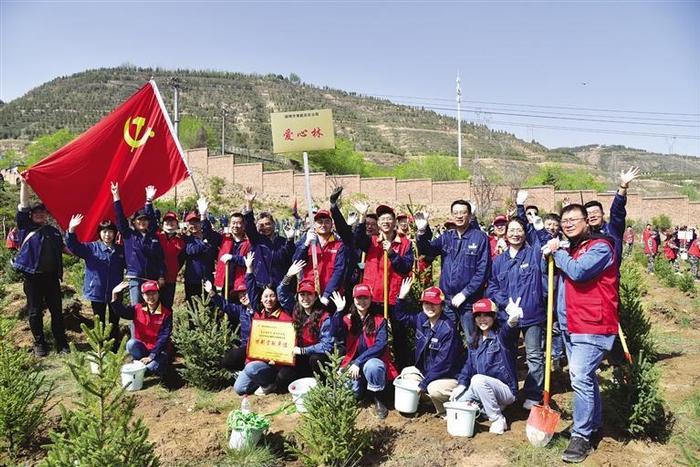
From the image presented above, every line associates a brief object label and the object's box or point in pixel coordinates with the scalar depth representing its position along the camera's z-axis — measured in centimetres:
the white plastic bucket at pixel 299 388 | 533
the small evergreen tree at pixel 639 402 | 474
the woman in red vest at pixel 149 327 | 652
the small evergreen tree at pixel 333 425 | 439
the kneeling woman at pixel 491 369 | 497
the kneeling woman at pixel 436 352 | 525
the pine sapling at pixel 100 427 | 339
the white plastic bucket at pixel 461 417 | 486
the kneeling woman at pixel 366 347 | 541
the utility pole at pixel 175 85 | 2749
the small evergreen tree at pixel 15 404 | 477
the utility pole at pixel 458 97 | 5762
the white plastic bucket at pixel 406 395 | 529
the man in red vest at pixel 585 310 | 426
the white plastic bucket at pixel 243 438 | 457
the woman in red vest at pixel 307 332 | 572
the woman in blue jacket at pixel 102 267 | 721
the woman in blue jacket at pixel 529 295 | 537
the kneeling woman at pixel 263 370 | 601
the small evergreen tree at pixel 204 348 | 630
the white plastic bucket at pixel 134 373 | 625
